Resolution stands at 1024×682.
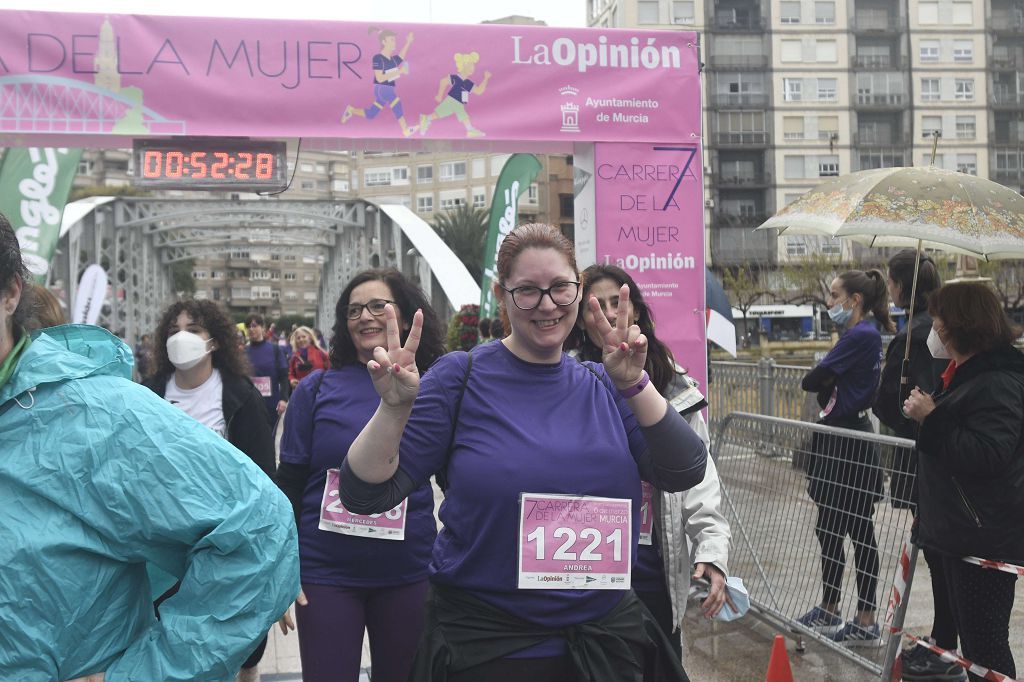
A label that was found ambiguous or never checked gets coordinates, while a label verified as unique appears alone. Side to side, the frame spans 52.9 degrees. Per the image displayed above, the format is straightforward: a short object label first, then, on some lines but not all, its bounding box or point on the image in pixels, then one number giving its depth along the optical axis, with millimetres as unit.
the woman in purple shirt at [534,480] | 2330
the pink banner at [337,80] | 6488
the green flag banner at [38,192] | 8875
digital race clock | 6820
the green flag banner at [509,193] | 10031
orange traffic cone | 4047
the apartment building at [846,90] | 71062
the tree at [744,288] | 57250
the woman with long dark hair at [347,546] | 3408
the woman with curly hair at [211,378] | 4562
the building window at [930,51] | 71812
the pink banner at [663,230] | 7145
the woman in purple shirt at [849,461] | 5008
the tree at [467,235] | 69312
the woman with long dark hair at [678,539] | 3025
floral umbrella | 4352
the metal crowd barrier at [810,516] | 4898
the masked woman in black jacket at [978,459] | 3834
